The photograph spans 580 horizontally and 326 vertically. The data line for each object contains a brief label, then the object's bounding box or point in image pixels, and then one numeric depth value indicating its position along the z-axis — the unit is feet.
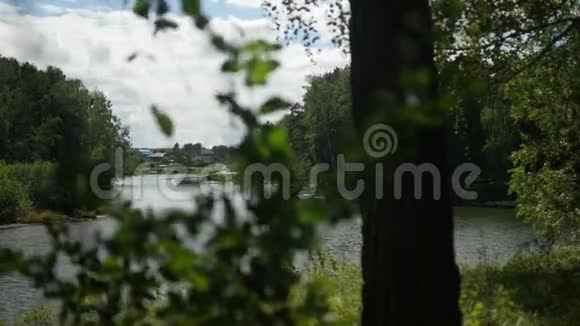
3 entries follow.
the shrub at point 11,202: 145.48
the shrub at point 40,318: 35.21
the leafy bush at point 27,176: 153.79
